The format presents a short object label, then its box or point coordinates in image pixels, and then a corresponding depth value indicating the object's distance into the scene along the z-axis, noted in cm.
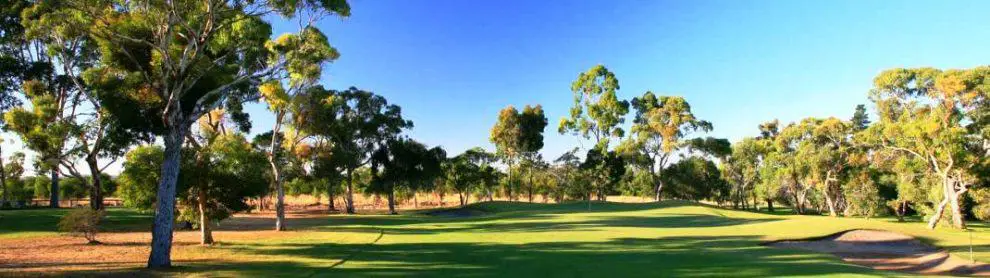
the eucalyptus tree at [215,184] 1961
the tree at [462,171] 6612
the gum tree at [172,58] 1433
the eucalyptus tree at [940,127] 2716
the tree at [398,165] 5244
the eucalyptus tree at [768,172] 5784
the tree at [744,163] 6694
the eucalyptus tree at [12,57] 2552
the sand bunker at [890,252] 1523
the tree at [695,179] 6969
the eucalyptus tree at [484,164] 6831
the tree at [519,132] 6200
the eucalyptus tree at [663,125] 5731
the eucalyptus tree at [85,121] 1858
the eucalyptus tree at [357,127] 4797
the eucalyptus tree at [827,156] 4909
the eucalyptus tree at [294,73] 1895
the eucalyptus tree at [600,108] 5809
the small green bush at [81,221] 1920
